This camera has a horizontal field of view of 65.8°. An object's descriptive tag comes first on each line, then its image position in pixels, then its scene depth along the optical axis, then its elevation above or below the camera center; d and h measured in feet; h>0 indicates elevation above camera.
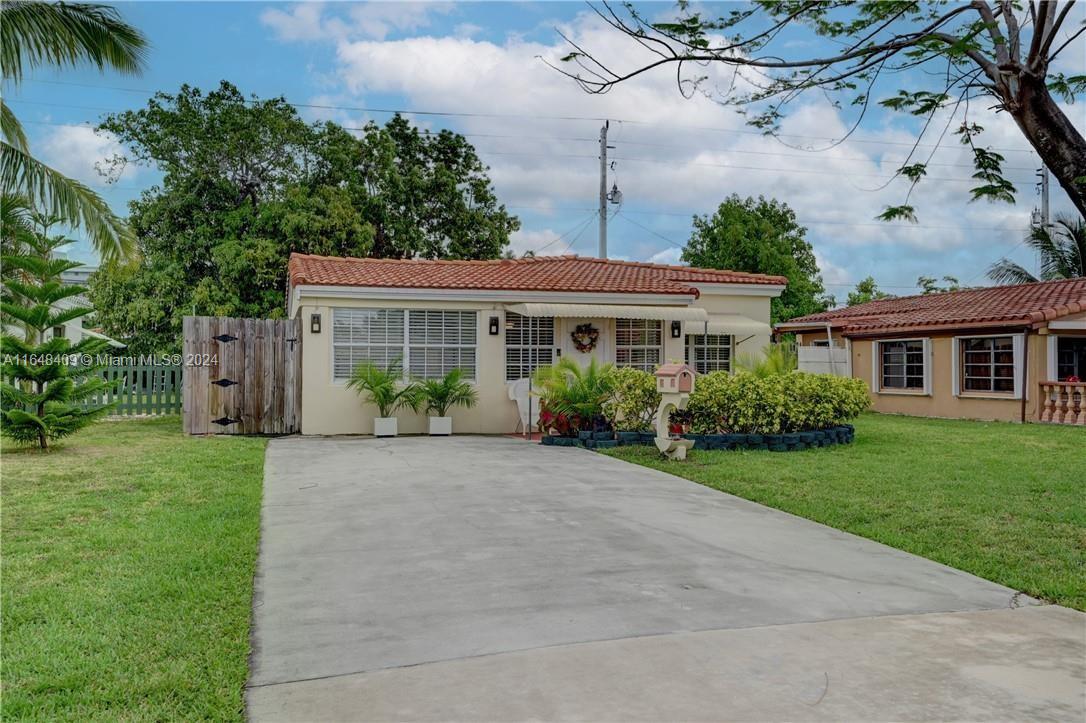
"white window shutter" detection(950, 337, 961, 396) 68.28 +0.57
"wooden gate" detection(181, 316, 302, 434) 50.08 -0.27
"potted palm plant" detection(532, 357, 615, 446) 46.50 -1.58
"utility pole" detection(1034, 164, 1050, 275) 103.63 +22.36
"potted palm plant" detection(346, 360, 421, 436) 49.49 -1.13
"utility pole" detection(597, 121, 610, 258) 88.58 +19.39
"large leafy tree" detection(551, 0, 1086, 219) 18.83 +7.67
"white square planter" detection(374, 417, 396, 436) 50.42 -3.26
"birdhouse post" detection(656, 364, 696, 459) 38.34 -1.23
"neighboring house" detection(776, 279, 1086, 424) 61.67 +1.68
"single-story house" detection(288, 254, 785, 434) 51.29 +3.14
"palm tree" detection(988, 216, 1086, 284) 88.22 +13.39
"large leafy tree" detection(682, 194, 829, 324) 115.55 +17.71
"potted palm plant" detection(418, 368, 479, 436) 51.16 -1.47
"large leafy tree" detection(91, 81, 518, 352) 84.99 +17.63
